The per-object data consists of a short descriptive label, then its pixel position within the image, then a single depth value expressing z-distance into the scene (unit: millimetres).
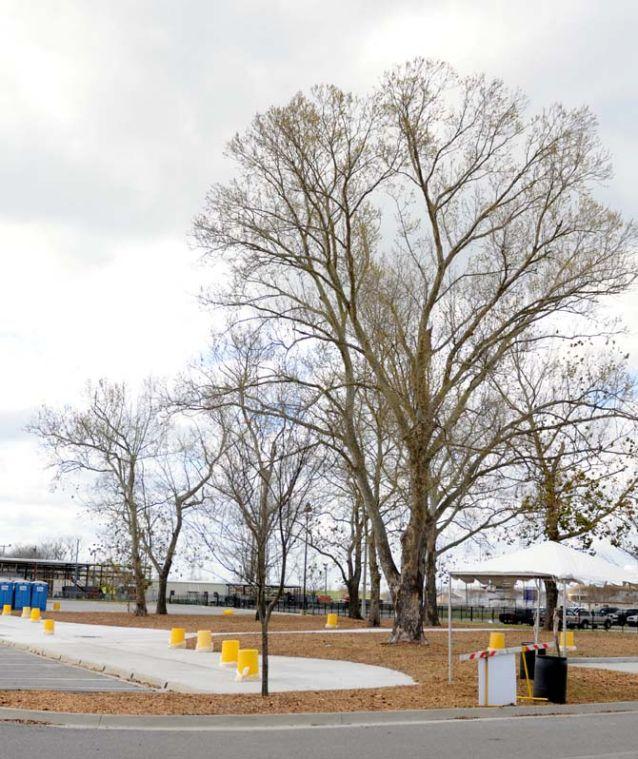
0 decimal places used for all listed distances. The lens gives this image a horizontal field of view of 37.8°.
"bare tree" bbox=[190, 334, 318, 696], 14750
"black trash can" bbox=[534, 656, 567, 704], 15438
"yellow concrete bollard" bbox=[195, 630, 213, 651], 23422
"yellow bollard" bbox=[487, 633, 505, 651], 19797
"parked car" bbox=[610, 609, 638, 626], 52894
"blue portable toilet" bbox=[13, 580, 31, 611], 44750
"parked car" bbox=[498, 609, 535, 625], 49938
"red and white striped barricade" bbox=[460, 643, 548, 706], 14625
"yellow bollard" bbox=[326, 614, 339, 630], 37450
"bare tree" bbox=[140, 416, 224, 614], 45500
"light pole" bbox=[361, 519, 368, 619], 40562
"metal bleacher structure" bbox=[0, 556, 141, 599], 55406
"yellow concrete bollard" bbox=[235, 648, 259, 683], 16672
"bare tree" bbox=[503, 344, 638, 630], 30328
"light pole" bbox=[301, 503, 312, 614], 58538
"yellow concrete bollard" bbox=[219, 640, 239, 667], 19188
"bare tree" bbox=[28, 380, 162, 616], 43406
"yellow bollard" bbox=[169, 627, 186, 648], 24078
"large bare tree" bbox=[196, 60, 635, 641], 25516
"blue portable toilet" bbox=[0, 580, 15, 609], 44844
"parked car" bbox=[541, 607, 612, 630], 47031
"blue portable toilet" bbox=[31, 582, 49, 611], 44531
